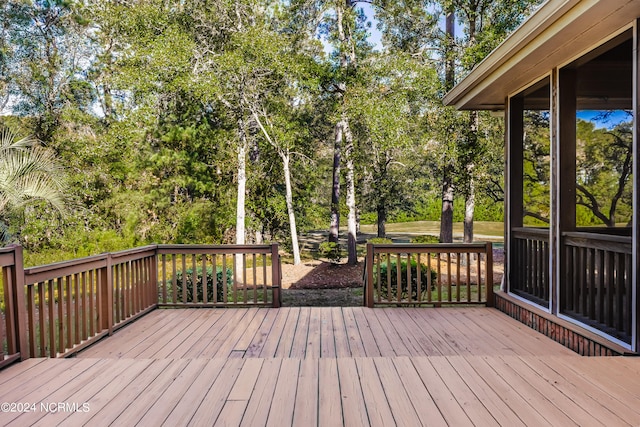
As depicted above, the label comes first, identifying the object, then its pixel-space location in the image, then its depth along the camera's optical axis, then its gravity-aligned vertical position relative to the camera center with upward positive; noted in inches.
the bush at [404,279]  268.8 -48.4
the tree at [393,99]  363.3 +99.5
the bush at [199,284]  275.2 -52.0
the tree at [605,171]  235.0 +20.2
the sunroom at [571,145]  114.3 +27.5
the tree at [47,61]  453.1 +171.3
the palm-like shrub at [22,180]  303.0 +24.3
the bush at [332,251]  440.1 -46.6
